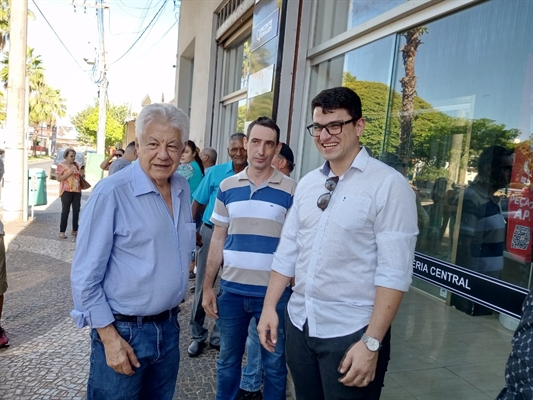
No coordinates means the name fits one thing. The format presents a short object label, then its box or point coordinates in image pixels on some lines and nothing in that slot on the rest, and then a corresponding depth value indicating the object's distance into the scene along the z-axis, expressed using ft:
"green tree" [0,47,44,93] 132.85
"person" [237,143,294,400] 9.78
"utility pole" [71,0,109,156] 76.84
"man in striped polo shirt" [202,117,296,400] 8.59
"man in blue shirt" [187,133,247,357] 11.98
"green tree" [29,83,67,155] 143.74
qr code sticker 7.14
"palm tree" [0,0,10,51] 84.17
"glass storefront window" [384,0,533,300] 7.59
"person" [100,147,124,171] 33.73
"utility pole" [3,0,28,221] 29.84
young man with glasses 5.16
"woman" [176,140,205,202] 17.25
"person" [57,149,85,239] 26.48
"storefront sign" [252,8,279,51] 14.90
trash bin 31.76
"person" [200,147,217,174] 19.89
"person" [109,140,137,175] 19.65
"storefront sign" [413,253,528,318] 7.06
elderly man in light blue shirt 5.49
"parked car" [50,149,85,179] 59.16
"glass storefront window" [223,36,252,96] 24.04
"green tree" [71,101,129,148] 130.82
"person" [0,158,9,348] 11.45
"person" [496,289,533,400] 4.23
